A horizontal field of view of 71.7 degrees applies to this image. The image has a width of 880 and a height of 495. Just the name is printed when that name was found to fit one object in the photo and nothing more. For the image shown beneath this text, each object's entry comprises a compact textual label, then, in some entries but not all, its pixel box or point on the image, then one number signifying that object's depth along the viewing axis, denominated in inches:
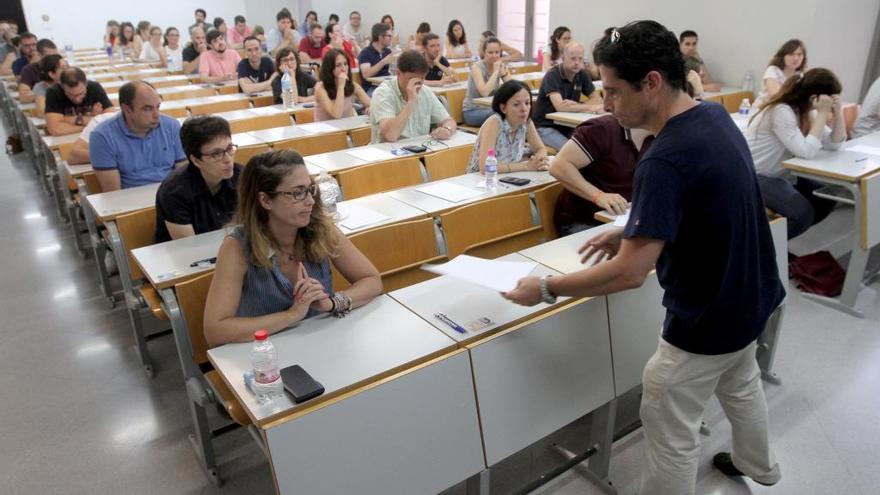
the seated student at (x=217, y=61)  301.8
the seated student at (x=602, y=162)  111.3
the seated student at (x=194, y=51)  345.4
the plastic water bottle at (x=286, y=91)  220.5
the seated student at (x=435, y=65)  283.0
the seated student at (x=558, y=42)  281.4
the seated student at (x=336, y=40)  329.7
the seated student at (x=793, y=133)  137.1
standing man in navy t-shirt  54.3
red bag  140.9
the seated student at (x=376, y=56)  300.5
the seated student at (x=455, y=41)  377.7
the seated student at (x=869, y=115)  179.2
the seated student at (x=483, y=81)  240.1
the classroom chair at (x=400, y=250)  98.7
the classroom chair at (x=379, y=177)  136.4
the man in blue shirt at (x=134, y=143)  133.9
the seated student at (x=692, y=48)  247.4
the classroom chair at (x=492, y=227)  110.0
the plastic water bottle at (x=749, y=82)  242.4
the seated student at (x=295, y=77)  235.1
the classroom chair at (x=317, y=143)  168.1
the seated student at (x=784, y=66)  204.7
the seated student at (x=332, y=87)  204.7
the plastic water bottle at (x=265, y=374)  58.3
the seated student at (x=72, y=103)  182.2
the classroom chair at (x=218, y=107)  220.2
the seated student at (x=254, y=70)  259.4
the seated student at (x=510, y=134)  134.9
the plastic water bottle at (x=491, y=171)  127.3
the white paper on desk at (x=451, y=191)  120.2
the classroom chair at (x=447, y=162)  150.4
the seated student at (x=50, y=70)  209.5
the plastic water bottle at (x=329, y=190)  109.7
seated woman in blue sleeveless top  72.4
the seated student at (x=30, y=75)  262.4
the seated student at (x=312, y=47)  351.3
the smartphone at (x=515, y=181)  127.7
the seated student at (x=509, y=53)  356.8
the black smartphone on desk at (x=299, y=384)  57.7
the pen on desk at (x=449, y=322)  70.0
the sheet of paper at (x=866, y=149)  146.7
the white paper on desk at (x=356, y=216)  107.4
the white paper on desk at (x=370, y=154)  151.8
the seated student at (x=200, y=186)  100.8
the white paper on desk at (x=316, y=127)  182.7
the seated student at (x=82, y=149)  150.2
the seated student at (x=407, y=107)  166.2
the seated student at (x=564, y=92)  205.9
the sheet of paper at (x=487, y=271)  70.4
